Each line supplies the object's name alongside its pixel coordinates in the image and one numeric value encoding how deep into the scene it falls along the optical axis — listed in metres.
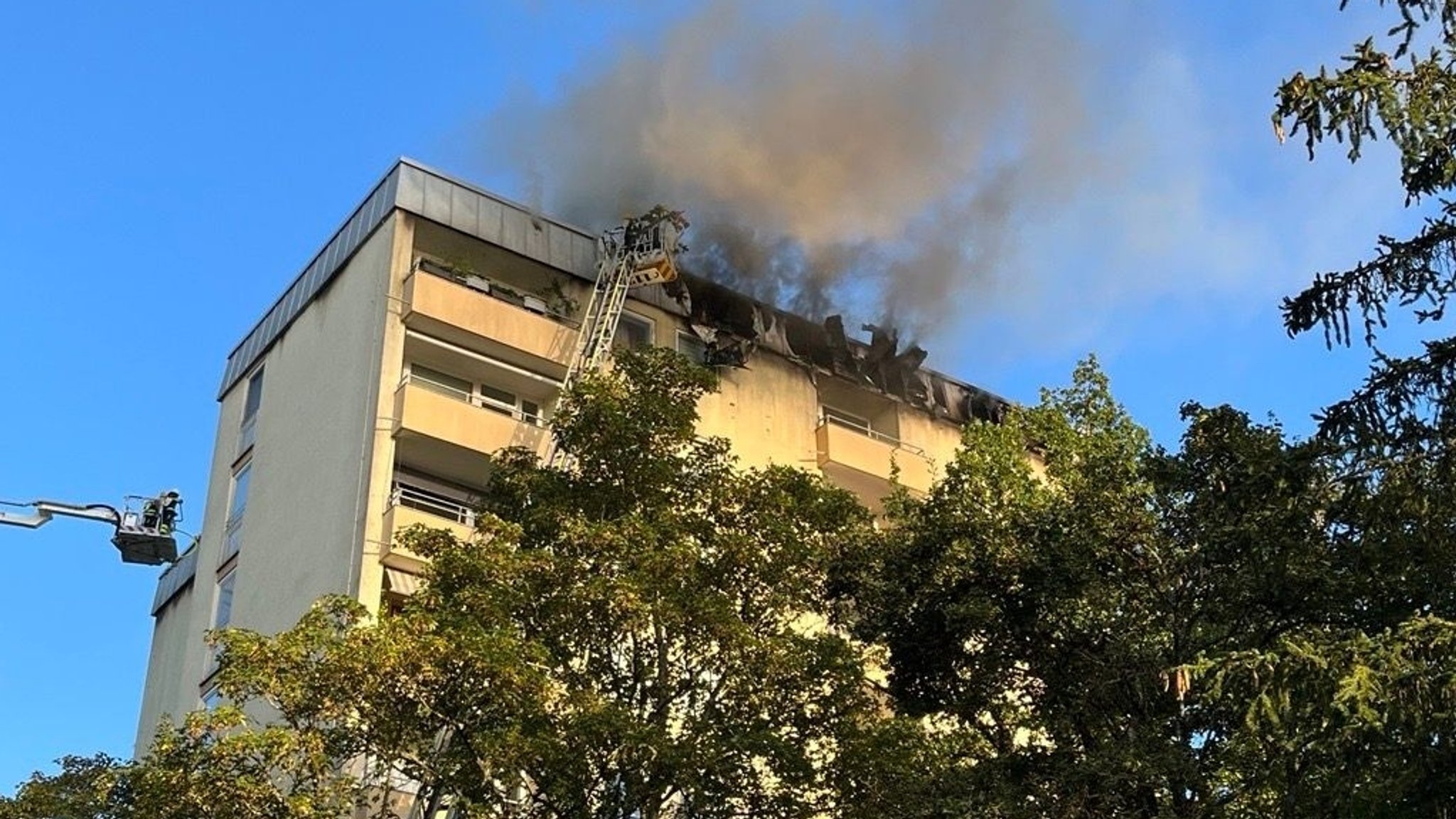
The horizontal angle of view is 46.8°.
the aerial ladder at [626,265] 31.11
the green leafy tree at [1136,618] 15.08
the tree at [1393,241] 13.35
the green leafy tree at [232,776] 17.36
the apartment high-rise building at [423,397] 29.25
